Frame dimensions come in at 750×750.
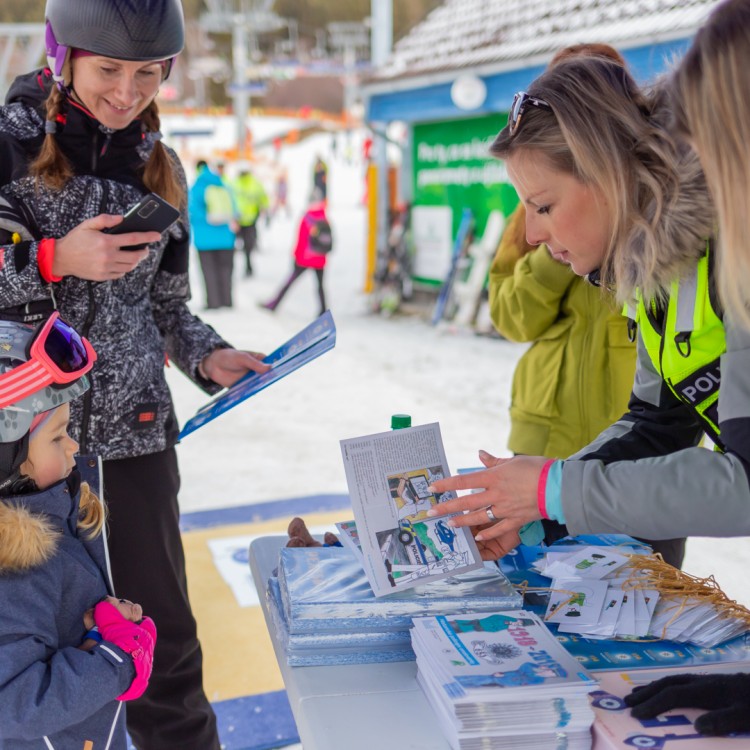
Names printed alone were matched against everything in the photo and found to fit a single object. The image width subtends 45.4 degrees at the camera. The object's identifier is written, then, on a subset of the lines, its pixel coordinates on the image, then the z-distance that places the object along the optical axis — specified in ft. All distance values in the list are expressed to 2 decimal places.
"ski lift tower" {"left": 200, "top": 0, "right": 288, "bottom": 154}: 95.14
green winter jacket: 8.63
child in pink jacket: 34.71
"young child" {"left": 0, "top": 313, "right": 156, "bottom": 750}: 4.54
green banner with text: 30.86
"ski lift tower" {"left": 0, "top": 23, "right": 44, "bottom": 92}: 38.58
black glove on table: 3.74
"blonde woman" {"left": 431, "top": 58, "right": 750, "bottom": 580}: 4.04
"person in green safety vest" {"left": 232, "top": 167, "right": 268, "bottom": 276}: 48.42
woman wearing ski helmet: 6.08
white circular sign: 29.35
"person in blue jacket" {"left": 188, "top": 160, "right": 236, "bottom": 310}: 32.76
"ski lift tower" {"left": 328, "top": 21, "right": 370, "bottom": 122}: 176.55
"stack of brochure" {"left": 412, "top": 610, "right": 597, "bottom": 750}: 3.73
